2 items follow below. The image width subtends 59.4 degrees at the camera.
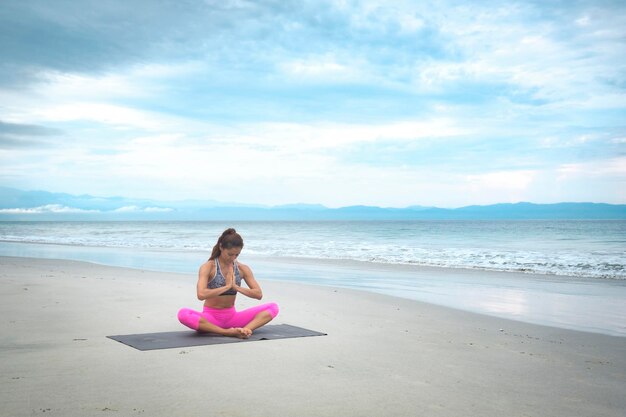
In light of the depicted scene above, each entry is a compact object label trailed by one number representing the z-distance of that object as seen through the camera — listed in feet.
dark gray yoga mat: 21.61
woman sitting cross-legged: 23.08
